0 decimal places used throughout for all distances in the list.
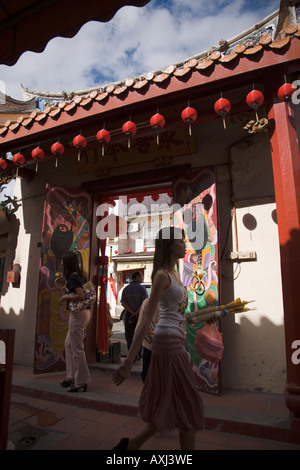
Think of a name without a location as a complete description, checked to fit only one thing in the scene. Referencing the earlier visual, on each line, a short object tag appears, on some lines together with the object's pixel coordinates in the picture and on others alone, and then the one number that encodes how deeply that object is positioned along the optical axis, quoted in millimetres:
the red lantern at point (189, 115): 3748
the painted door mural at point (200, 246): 3938
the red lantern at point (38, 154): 4781
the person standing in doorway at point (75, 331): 3797
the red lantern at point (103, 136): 4180
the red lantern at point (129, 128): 3988
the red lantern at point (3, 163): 5249
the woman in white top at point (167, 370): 1910
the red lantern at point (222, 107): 3564
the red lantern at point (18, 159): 4984
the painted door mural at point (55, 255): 4836
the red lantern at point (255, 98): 3381
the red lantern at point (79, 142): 4340
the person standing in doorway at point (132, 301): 5547
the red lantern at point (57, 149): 4641
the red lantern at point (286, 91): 3189
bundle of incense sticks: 2311
